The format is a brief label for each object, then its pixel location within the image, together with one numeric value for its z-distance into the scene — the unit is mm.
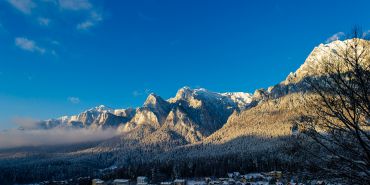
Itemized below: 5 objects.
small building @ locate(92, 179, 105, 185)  137812
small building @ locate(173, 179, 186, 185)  128625
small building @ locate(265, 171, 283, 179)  114938
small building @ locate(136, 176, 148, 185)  134412
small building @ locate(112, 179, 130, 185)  136175
